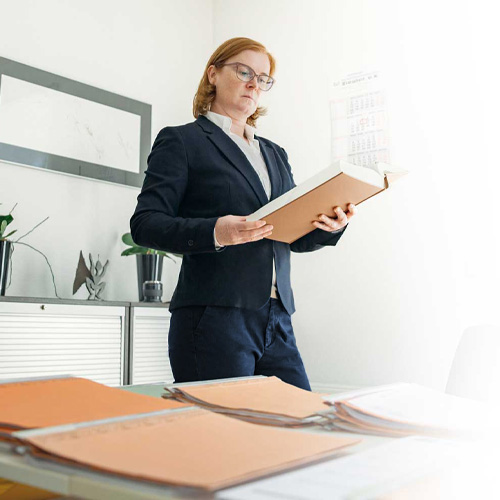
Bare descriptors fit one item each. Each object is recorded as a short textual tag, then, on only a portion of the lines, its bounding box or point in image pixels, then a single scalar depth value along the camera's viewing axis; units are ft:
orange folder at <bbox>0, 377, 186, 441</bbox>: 1.98
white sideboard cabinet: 8.59
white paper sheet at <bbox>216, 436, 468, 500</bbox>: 1.29
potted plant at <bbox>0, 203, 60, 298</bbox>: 9.11
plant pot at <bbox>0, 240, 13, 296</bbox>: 9.11
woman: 4.50
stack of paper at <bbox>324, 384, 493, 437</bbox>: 2.09
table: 1.35
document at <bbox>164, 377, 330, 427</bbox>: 2.32
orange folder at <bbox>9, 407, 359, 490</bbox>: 1.42
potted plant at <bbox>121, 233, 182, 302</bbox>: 10.80
